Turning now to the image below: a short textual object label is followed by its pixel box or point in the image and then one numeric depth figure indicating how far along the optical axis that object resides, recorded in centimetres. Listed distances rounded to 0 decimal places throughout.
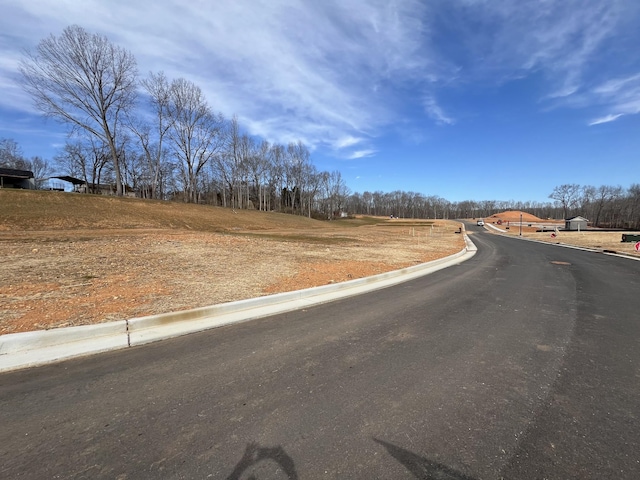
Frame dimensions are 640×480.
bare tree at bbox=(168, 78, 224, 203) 5084
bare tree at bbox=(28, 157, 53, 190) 8156
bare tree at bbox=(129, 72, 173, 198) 4906
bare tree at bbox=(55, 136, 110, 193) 6738
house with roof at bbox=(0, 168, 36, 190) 4826
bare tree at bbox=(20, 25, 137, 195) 3682
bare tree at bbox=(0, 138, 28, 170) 7081
